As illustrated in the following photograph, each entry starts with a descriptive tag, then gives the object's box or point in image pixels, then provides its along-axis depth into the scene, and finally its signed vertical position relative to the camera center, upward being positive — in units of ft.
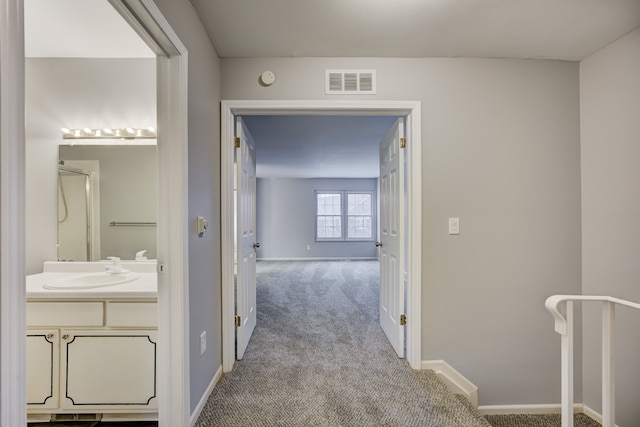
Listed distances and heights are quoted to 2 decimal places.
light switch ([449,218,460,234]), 7.55 -0.29
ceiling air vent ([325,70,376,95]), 7.49 +3.26
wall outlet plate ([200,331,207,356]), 6.01 -2.58
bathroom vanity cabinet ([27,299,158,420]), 5.44 -2.60
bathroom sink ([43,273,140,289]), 5.83 -1.36
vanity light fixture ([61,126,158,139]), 7.32 +1.97
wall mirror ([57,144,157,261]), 7.20 +0.31
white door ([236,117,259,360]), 7.92 -0.74
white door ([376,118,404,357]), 8.09 -0.66
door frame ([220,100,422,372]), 7.40 +0.61
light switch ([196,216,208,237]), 5.78 -0.23
